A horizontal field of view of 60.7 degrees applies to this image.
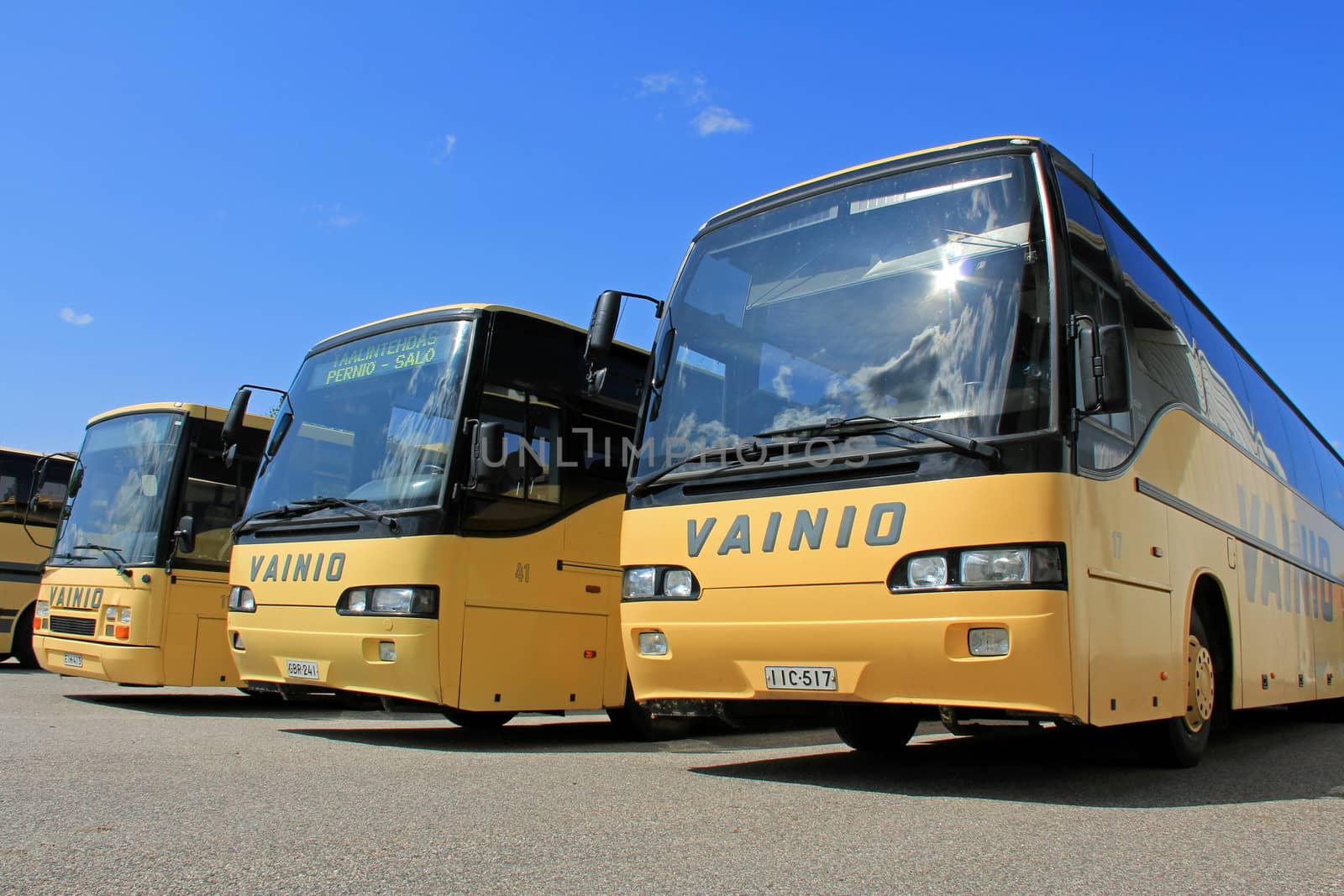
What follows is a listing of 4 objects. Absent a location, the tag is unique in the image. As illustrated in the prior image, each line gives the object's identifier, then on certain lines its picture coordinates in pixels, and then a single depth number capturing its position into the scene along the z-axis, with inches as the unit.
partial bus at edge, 597.0
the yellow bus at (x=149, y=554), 403.5
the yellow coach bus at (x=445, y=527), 293.1
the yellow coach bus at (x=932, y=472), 196.7
